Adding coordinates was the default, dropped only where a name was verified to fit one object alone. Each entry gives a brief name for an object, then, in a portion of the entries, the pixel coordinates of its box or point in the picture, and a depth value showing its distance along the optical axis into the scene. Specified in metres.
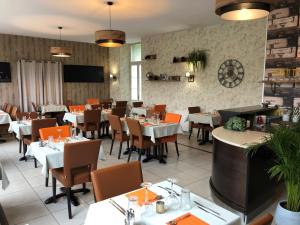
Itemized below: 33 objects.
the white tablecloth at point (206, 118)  5.91
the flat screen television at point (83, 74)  9.77
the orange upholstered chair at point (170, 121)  4.84
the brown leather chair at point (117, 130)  5.03
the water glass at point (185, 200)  1.73
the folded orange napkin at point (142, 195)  1.82
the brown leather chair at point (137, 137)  4.55
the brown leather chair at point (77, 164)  2.79
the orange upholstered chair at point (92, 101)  9.66
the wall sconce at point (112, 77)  10.74
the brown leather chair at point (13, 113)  6.85
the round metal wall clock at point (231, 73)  6.21
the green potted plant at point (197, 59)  6.99
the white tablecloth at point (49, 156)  2.98
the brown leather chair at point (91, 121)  6.02
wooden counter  2.80
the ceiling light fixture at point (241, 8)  2.26
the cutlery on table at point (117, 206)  1.66
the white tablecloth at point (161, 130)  4.61
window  9.88
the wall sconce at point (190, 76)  7.38
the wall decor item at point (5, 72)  8.34
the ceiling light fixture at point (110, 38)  4.54
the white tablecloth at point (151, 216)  1.55
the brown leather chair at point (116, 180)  1.99
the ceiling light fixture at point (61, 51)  6.91
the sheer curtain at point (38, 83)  8.75
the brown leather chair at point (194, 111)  6.31
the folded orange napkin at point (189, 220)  1.53
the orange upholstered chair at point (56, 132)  3.69
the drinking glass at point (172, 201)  1.73
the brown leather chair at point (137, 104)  8.57
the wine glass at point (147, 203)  1.64
